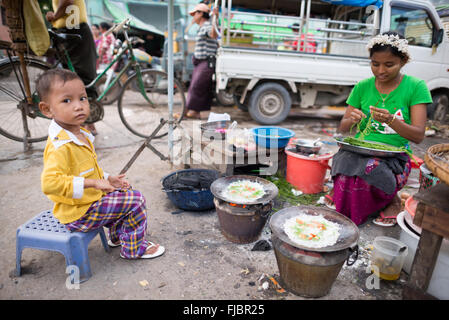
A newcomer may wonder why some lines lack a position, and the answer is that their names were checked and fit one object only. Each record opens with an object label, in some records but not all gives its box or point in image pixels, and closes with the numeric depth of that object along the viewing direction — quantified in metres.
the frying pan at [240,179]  2.24
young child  1.69
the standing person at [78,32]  3.79
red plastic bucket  3.24
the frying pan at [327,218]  1.70
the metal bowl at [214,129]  3.40
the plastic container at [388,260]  2.01
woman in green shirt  2.37
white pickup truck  5.56
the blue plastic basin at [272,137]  3.30
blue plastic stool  1.85
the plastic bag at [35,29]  3.29
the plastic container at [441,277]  1.68
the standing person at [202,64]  5.79
